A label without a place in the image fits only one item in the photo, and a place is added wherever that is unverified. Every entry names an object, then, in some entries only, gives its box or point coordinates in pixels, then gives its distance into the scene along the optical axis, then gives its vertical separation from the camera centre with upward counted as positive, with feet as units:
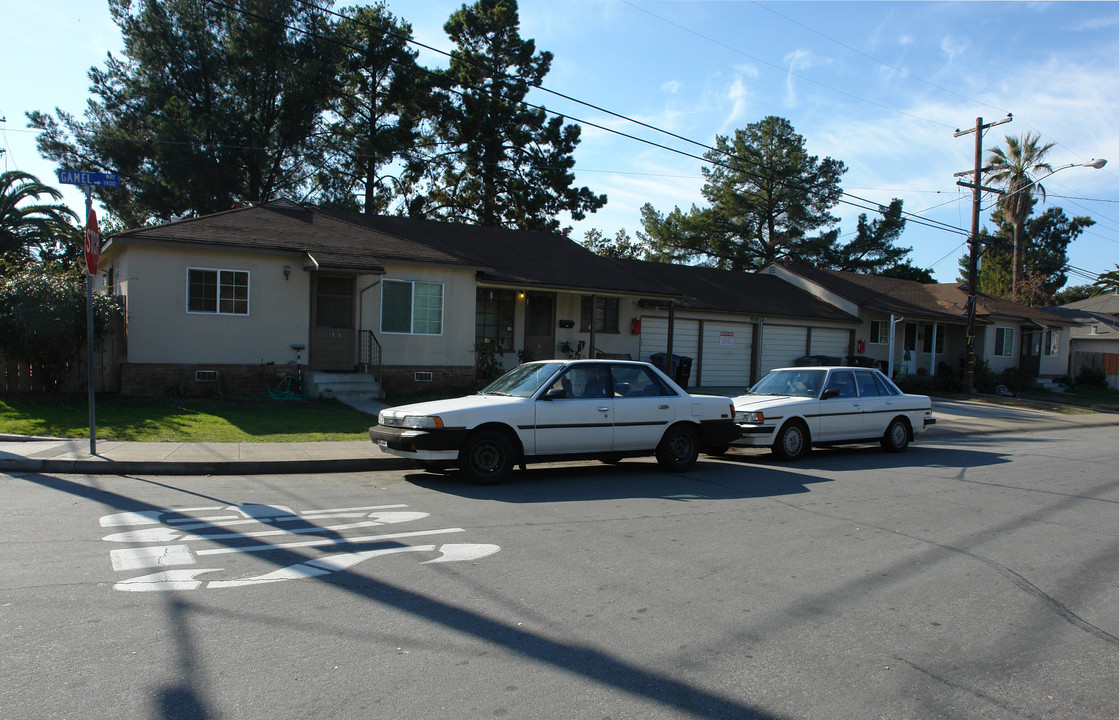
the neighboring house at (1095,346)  127.24 +1.31
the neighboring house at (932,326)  98.84 +3.32
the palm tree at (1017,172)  151.64 +38.25
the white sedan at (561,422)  29.53 -3.67
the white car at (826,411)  39.52 -3.74
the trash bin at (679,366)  75.15 -2.80
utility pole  82.43 +11.03
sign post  31.48 +3.92
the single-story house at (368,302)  52.90 +2.45
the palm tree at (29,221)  93.20 +12.09
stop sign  31.37 +3.26
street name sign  31.58 +5.97
